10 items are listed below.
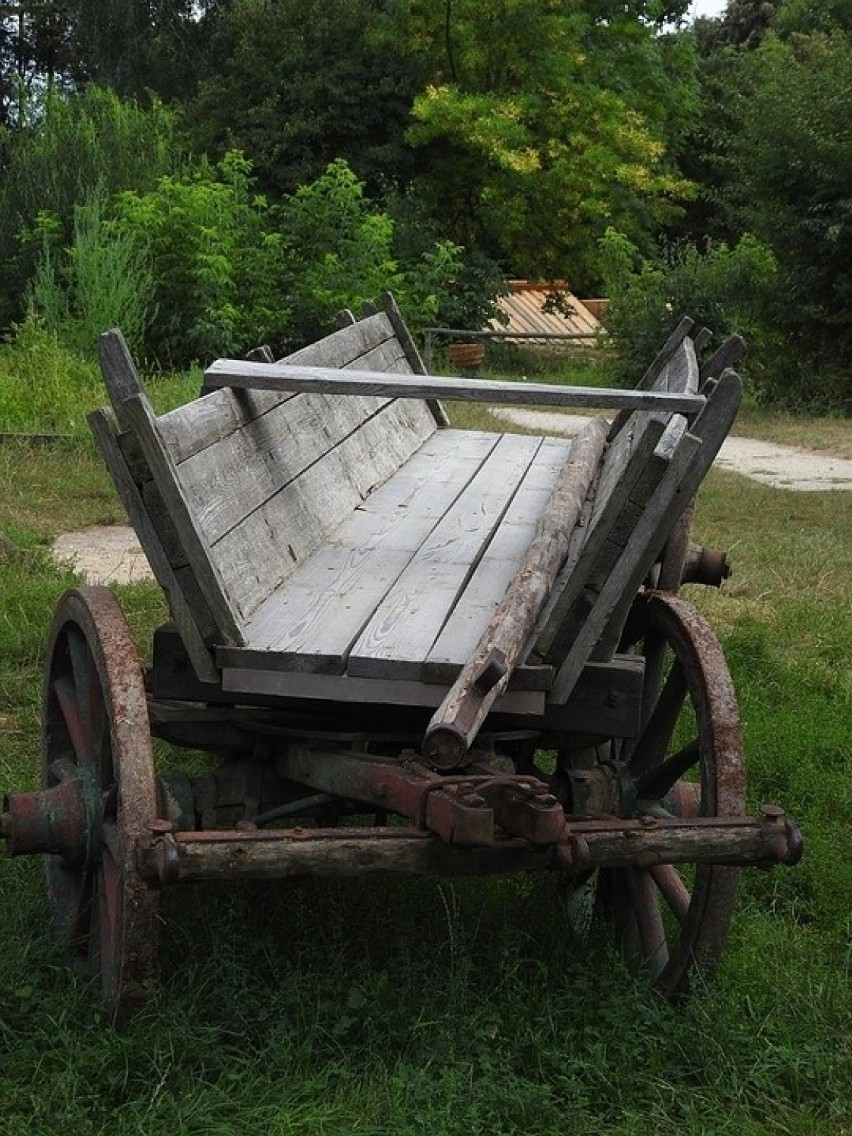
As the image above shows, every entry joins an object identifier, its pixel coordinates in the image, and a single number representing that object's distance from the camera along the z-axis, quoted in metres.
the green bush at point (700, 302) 18.42
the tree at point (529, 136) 23.09
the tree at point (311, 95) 23.27
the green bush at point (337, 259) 16.44
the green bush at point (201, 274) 14.58
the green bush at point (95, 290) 13.05
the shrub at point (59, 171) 16.12
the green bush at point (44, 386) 10.86
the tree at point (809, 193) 17.20
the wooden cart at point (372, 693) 2.82
